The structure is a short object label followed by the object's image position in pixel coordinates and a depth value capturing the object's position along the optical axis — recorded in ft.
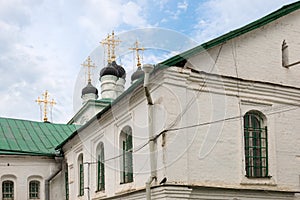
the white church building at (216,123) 34.63
